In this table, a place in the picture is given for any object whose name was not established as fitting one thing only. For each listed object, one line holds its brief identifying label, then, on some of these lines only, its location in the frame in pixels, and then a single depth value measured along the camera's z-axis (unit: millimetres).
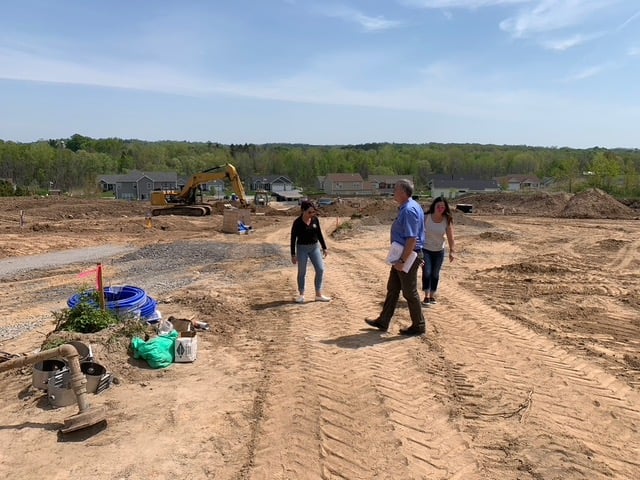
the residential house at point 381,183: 98125
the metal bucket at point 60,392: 4410
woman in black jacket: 7552
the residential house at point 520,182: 94625
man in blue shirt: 5895
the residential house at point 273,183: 98812
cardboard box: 5469
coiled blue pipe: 6137
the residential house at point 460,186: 81688
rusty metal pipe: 3924
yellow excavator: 29062
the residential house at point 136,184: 77206
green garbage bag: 5270
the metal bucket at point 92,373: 4652
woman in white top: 7523
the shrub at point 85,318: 5676
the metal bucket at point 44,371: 4582
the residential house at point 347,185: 95125
